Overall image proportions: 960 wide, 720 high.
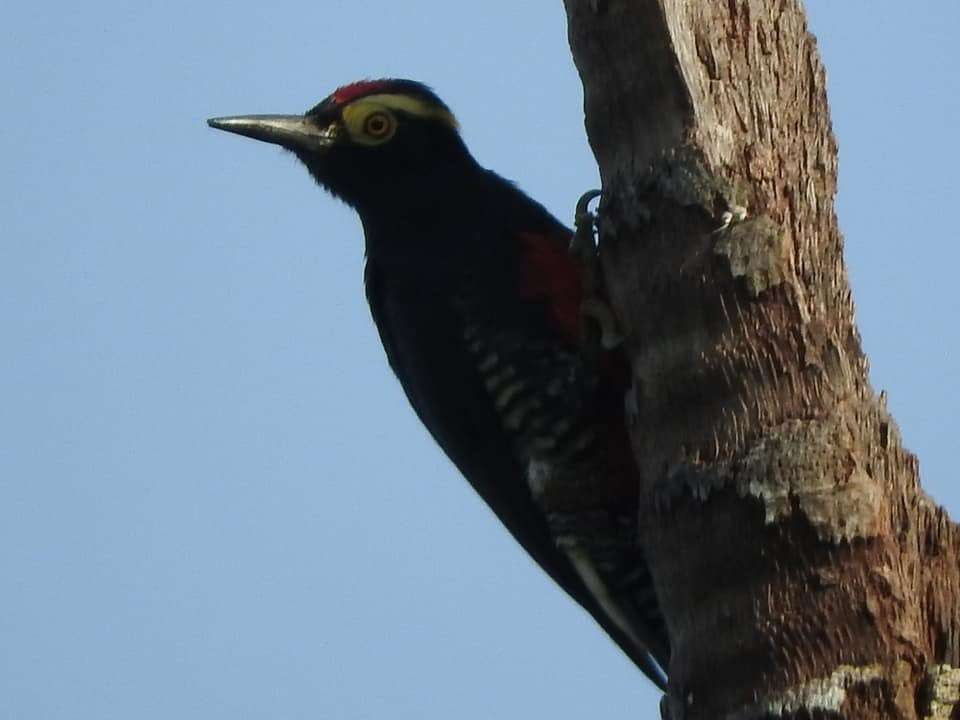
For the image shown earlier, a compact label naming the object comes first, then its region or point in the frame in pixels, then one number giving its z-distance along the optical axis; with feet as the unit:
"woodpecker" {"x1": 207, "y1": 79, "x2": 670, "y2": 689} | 31.58
